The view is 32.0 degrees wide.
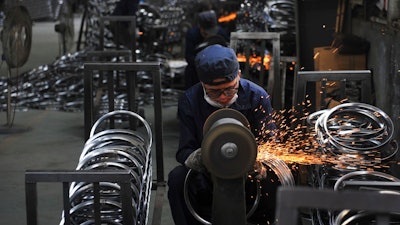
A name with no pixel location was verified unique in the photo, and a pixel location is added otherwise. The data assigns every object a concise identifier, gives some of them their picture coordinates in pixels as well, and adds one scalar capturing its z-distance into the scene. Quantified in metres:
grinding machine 2.73
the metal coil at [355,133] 3.53
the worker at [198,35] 7.32
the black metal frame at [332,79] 4.22
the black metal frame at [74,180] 2.81
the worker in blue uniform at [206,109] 3.44
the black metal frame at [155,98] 4.34
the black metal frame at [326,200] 1.77
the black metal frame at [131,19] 8.08
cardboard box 6.69
